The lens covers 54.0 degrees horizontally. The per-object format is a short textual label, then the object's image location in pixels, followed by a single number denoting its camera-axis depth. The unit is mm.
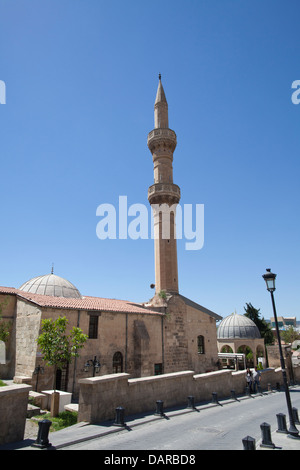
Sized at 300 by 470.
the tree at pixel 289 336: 56769
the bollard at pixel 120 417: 8367
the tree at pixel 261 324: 40231
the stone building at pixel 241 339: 32844
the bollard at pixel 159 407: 9852
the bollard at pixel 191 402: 11320
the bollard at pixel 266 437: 7055
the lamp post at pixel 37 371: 14375
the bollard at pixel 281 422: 8438
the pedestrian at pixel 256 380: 18250
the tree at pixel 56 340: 11898
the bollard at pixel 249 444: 6043
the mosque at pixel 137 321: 16062
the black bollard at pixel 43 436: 6660
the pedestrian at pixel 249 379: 17547
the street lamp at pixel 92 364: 16578
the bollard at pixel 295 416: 9609
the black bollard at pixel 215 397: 12938
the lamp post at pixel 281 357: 8091
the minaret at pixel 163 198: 25391
